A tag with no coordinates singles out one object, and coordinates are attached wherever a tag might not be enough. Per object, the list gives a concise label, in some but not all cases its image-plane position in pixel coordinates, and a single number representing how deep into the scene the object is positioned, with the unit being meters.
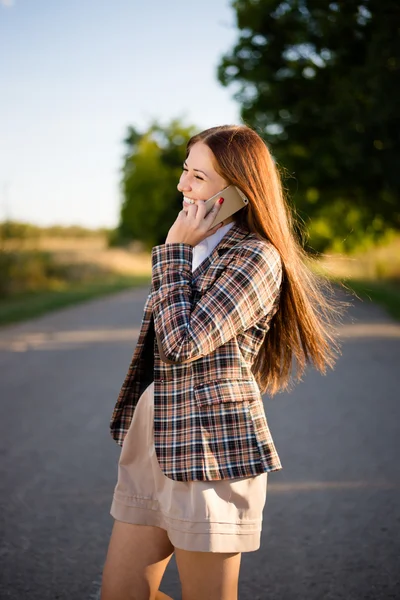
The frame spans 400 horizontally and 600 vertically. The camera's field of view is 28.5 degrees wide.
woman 2.46
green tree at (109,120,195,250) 61.97
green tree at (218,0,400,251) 21.61
